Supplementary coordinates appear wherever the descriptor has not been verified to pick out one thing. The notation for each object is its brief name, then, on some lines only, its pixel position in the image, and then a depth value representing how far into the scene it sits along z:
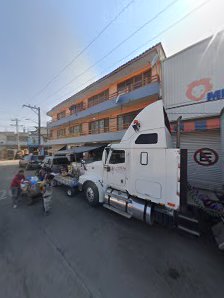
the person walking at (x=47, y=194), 6.25
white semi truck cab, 4.48
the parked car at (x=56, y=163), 11.18
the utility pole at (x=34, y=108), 25.17
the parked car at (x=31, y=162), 18.41
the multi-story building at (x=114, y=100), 11.33
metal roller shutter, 7.79
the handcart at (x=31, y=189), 7.31
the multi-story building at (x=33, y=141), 40.42
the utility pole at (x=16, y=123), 46.85
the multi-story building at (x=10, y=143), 40.81
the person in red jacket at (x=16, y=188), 7.01
